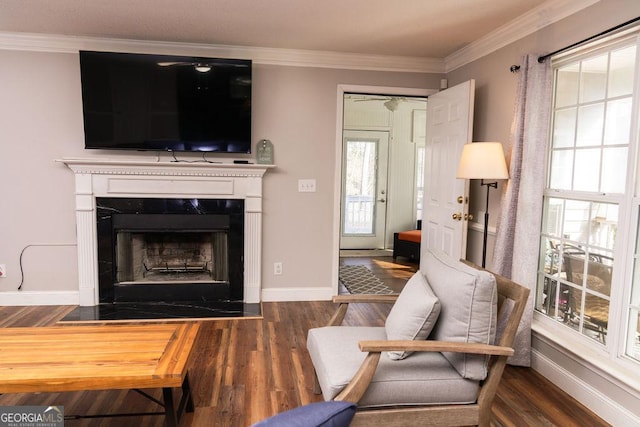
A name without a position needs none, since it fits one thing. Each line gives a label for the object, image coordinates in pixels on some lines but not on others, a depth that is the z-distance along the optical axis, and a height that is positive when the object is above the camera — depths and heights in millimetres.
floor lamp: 3062 +109
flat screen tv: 3852 +628
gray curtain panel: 2824 +8
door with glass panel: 7230 -230
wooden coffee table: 1855 -877
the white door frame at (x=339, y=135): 4340 +398
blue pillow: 837 -472
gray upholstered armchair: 1830 -826
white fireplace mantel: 3902 -132
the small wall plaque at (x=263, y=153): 4223 +199
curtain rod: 2248 +802
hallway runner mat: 4840 -1256
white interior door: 3631 +55
